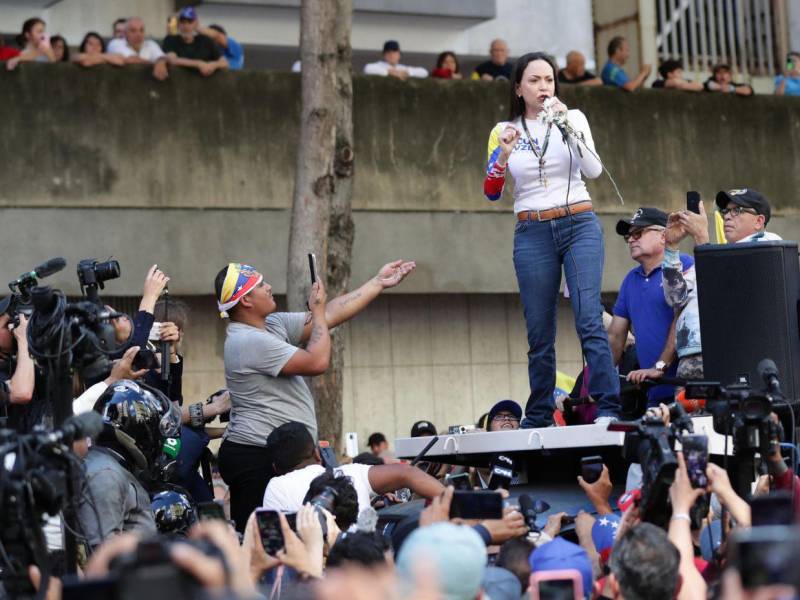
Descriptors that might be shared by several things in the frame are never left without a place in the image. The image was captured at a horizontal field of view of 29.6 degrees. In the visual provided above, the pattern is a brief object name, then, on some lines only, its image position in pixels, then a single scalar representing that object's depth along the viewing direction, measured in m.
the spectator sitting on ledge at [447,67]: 16.94
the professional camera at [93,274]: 7.39
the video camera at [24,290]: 7.13
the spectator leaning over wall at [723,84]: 17.92
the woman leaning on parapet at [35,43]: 15.07
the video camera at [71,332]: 6.50
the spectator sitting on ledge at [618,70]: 17.33
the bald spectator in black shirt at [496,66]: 17.42
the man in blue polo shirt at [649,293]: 9.09
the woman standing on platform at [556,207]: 8.41
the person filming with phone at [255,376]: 8.46
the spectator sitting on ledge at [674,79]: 17.67
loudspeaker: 8.01
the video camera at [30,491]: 5.43
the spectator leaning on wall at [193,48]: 15.46
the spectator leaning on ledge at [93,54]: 15.06
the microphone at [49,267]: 7.10
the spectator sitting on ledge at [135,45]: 15.72
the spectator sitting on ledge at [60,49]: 15.41
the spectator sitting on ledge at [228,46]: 16.09
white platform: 8.01
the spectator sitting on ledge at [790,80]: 18.98
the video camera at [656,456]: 6.02
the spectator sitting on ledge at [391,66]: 16.95
